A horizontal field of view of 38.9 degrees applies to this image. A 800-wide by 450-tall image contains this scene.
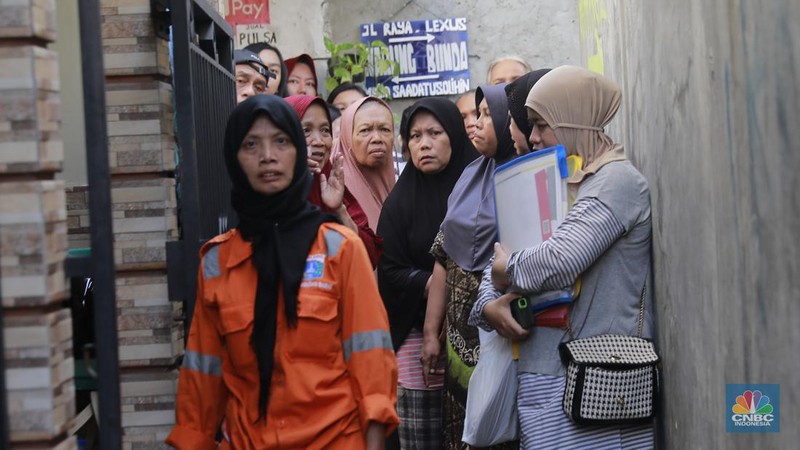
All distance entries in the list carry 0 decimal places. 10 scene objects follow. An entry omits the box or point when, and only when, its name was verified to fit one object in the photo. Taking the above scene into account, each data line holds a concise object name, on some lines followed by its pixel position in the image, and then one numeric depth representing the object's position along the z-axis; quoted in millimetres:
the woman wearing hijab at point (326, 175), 4711
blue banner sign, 10812
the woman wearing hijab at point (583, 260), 3697
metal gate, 3318
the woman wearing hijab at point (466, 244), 4738
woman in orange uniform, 3113
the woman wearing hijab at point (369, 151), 5859
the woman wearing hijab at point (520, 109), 4473
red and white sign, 10109
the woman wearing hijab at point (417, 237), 5223
